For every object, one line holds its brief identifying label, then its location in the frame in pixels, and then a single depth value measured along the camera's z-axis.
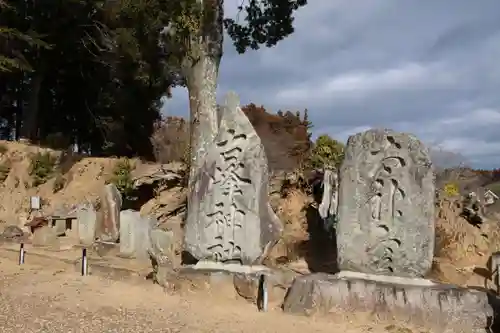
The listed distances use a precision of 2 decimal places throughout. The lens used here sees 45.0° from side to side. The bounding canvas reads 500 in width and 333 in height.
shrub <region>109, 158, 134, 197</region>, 16.58
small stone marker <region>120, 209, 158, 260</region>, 11.53
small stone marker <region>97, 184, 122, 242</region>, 13.23
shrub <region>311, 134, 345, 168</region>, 16.16
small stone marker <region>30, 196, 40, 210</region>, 17.07
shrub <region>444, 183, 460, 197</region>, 13.62
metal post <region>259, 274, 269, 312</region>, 7.34
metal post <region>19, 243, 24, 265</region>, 10.57
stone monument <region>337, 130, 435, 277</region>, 7.12
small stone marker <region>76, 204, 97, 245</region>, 13.58
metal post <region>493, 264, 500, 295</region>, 9.41
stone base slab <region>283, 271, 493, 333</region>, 6.48
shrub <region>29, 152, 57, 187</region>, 19.59
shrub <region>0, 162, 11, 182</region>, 19.66
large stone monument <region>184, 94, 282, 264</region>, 8.12
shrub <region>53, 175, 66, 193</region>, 19.05
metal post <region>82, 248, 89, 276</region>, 9.45
